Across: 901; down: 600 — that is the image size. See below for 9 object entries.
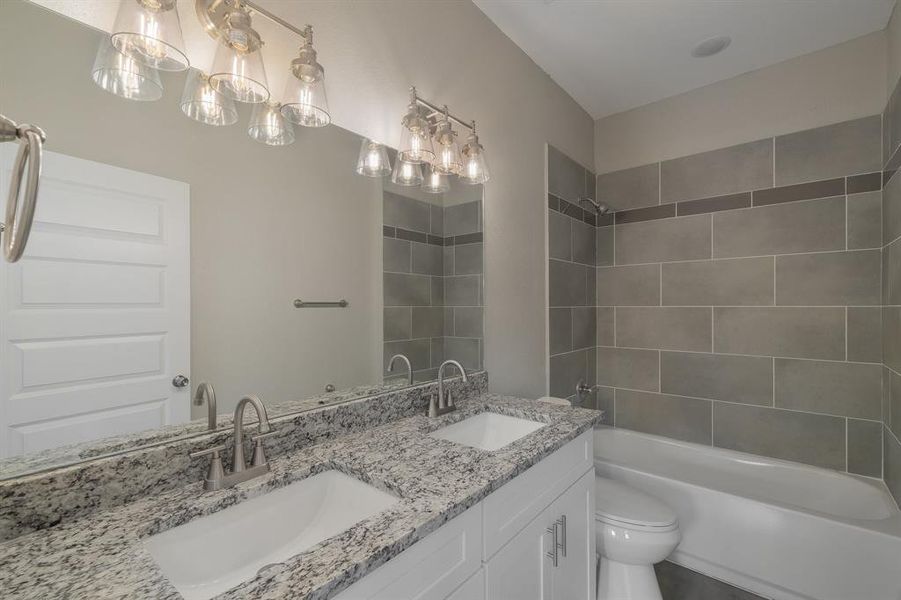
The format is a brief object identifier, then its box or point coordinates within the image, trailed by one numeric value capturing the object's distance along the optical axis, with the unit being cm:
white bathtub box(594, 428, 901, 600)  141
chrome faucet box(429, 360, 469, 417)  142
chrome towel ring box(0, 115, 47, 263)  51
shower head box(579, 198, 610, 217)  259
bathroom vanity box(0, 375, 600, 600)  60
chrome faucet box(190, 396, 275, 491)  85
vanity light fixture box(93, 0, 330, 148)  82
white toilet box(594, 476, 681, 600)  155
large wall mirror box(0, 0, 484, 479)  73
